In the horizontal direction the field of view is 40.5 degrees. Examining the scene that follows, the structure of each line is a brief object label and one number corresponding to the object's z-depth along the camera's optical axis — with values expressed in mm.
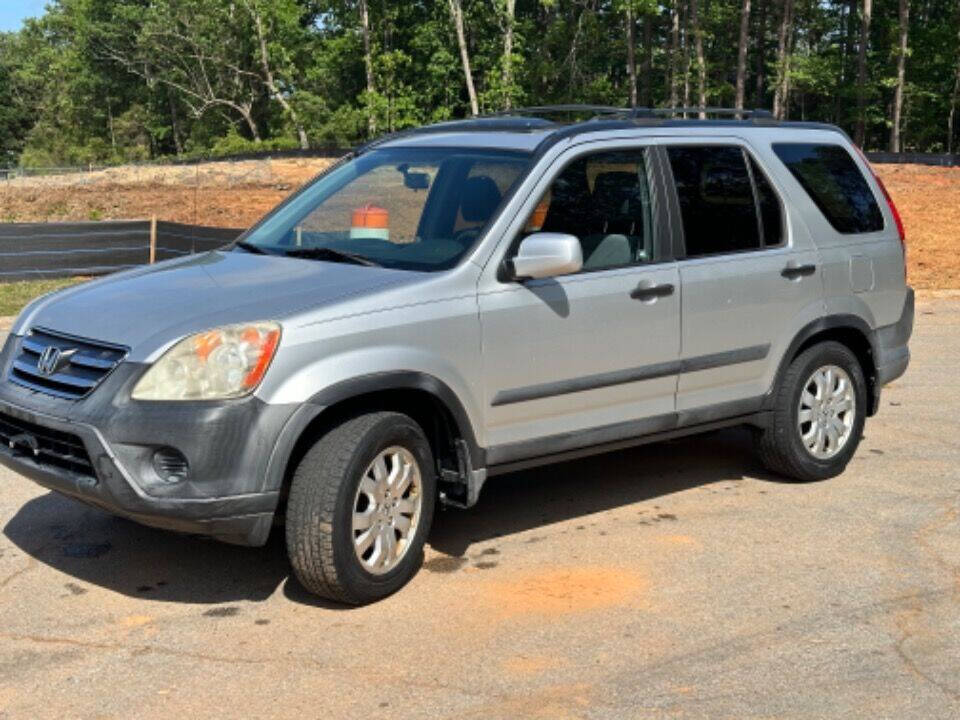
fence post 17469
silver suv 4719
